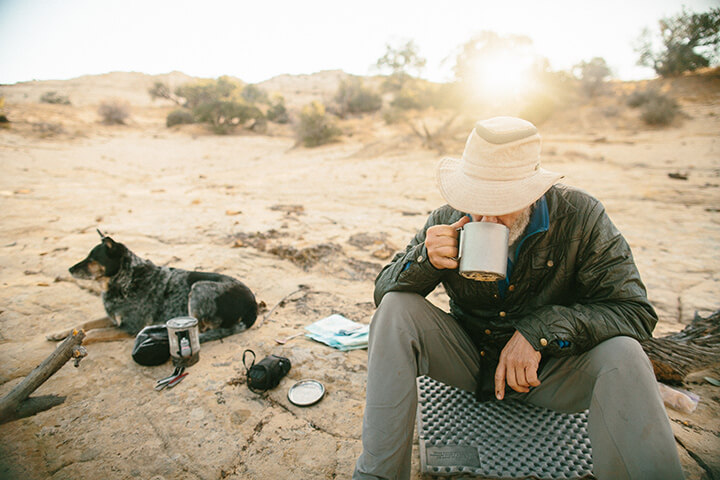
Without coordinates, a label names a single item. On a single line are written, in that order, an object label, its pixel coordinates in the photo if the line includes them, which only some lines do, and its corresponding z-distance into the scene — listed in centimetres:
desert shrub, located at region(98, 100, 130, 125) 1842
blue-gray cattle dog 295
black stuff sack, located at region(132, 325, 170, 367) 250
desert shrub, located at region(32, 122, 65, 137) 1310
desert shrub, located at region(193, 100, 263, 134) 1820
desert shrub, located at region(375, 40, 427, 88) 2247
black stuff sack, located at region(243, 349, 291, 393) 224
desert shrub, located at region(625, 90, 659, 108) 1306
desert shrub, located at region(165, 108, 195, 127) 1934
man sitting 128
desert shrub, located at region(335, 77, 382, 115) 2288
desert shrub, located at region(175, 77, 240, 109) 2016
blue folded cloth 275
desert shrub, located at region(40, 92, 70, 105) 2073
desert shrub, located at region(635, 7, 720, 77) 1063
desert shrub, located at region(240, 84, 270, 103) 2848
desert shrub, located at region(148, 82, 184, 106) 2473
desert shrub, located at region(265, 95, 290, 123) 2203
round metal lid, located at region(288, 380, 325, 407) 215
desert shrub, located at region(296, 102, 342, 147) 1509
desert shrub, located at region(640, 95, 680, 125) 1178
